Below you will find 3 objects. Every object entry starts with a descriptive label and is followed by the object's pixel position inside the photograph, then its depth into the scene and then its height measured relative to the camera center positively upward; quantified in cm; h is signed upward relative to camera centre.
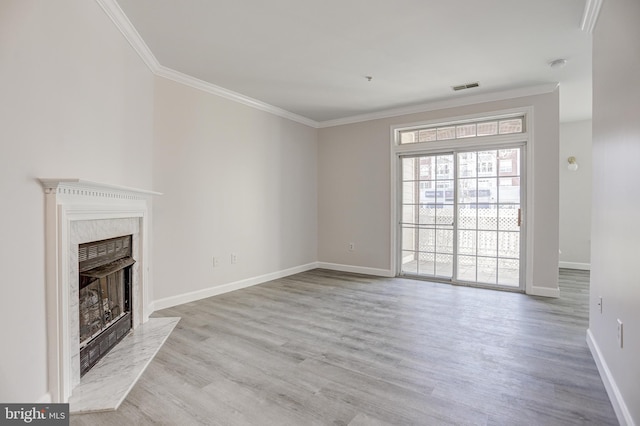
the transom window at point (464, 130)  441 +121
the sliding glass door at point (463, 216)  446 -11
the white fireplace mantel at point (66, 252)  179 -26
